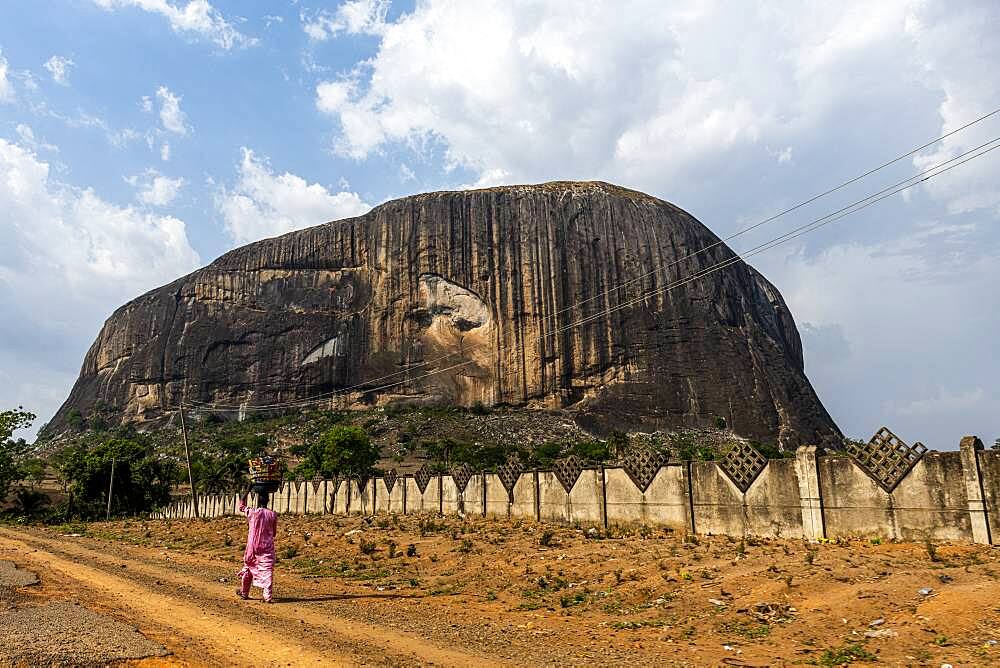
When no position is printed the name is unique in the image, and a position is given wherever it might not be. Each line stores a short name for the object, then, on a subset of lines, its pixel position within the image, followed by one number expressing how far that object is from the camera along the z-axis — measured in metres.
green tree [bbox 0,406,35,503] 49.41
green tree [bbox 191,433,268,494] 70.75
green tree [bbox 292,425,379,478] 64.31
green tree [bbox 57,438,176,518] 53.53
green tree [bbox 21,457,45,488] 68.81
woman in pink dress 12.05
